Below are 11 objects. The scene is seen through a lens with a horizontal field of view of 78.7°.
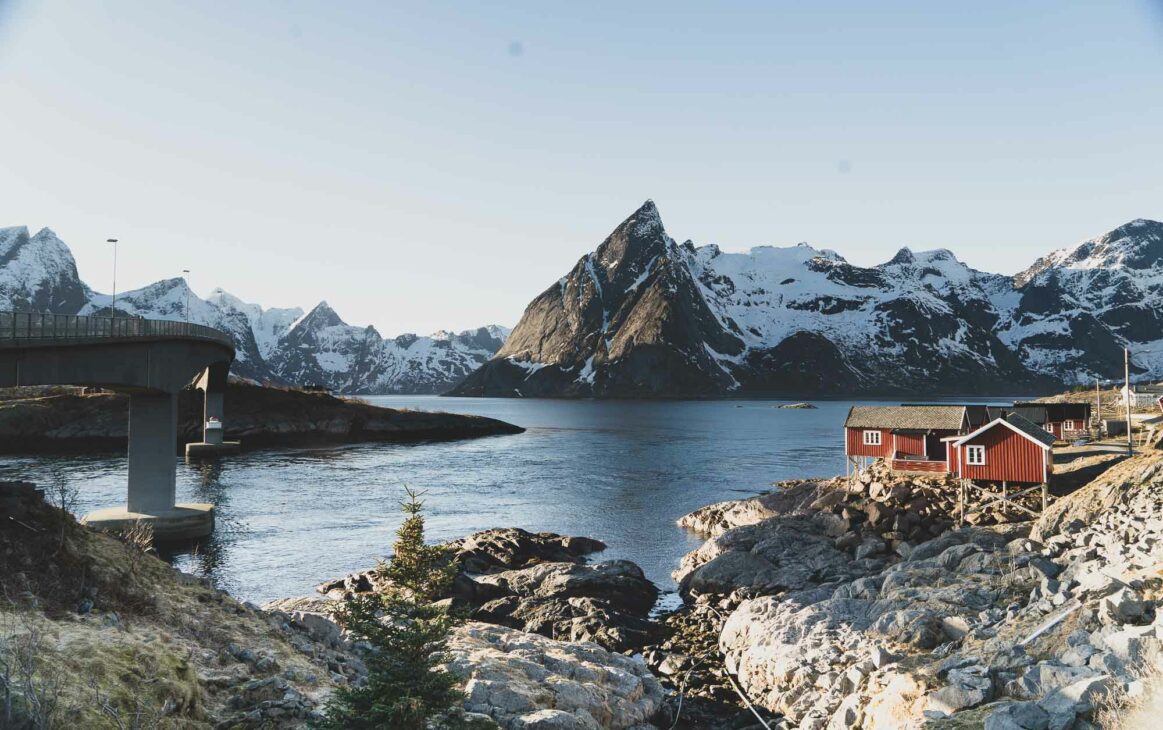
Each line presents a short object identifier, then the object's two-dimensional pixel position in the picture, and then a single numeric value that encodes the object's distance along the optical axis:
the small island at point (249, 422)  95.75
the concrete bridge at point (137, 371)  31.84
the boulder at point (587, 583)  33.59
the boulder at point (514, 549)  40.31
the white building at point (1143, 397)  100.38
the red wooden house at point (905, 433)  50.41
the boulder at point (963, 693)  15.27
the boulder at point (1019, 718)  12.45
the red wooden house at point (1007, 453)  41.84
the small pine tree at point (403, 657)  12.80
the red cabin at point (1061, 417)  63.44
